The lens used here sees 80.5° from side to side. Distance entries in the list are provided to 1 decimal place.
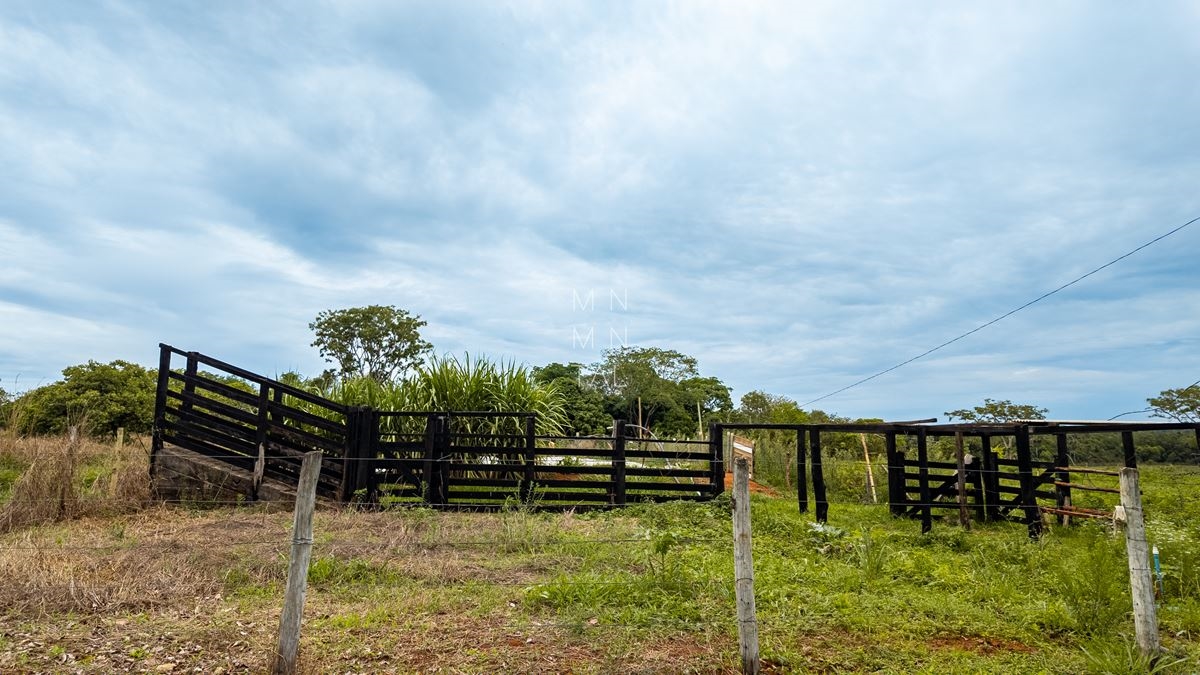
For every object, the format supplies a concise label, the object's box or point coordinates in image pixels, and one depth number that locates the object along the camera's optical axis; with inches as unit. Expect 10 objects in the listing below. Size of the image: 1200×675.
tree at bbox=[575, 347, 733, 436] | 1652.3
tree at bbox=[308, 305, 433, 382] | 1579.7
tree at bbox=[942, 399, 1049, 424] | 1311.5
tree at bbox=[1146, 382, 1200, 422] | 1035.2
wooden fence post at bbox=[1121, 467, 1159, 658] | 174.4
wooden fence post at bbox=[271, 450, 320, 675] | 152.2
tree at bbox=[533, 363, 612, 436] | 1269.7
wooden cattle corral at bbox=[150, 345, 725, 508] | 417.4
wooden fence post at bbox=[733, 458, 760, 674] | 160.9
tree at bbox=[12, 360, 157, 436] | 800.9
